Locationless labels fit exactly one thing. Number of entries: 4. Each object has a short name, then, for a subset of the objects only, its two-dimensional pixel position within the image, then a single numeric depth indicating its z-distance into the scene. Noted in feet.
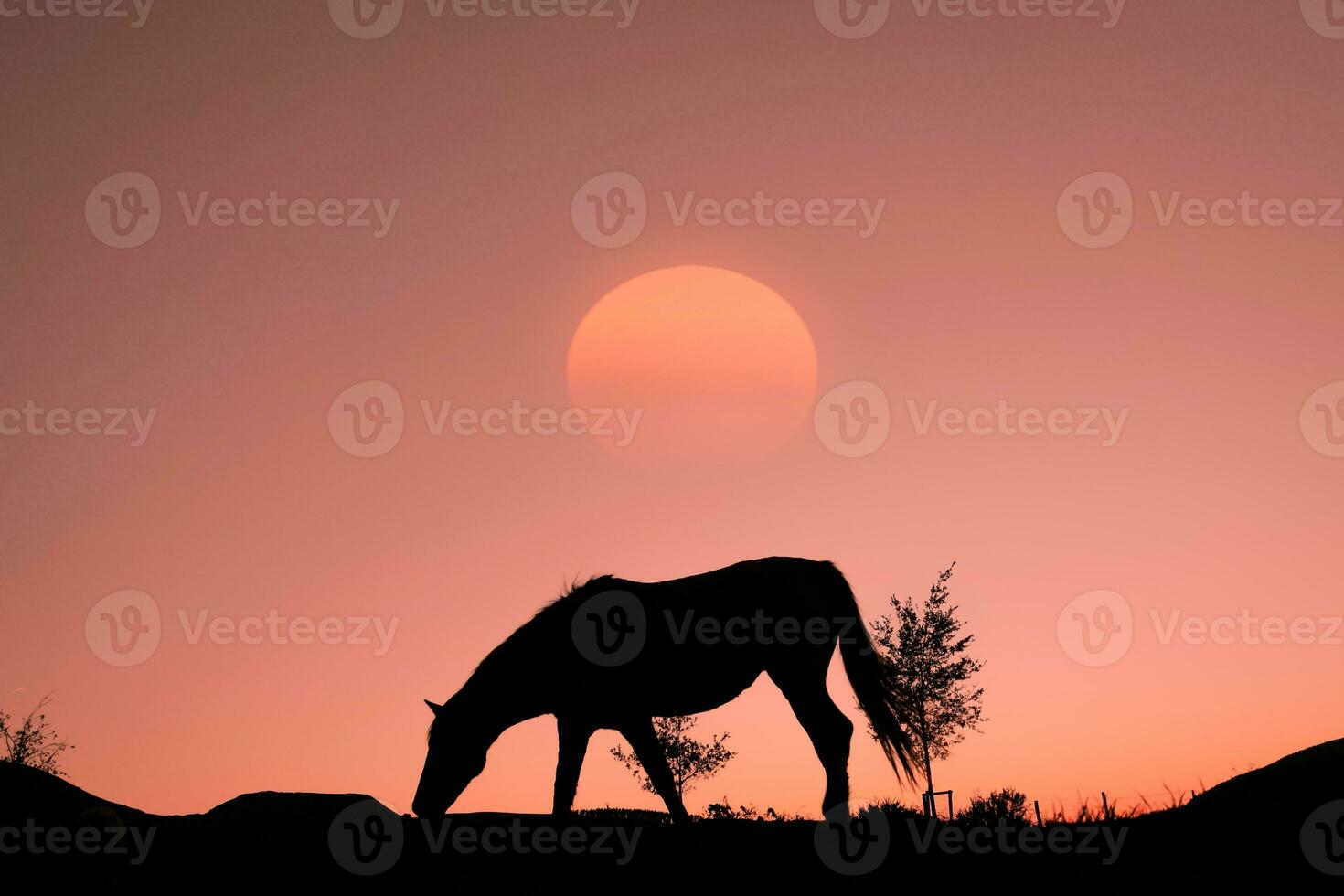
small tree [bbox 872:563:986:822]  112.37
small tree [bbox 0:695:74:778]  150.30
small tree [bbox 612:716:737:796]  132.36
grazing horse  44.11
